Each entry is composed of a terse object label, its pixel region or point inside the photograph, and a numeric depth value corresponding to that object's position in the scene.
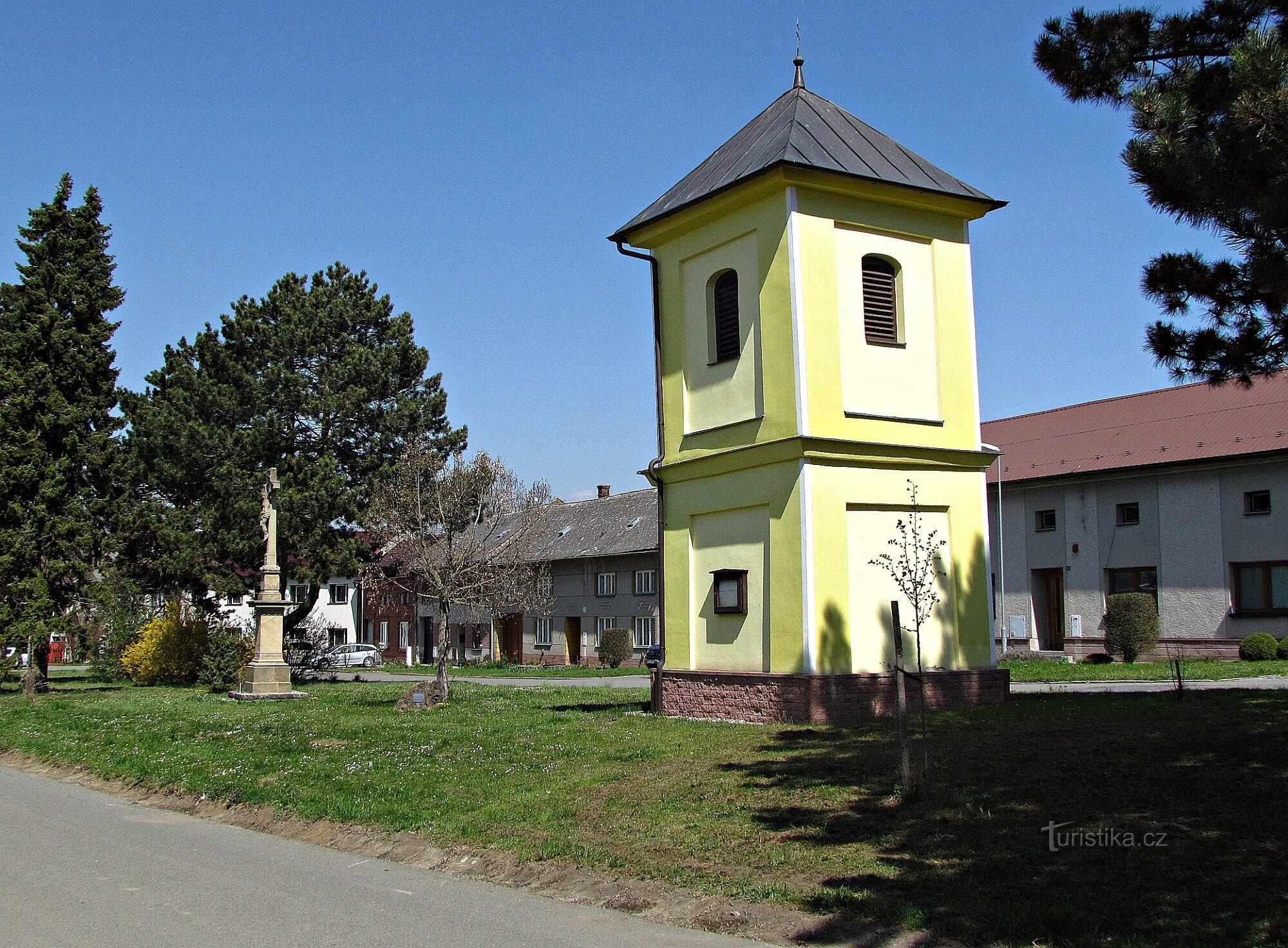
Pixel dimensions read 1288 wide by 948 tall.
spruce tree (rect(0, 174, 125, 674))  30.03
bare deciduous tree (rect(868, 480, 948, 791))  15.21
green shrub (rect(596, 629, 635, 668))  45.72
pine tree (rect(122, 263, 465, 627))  34.41
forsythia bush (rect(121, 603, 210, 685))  33.72
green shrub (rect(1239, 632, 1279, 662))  29.14
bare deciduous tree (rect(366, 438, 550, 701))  22.38
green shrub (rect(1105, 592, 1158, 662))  32.56
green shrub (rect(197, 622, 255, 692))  30.88
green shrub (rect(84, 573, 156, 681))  35.47
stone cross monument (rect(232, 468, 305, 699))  25.27
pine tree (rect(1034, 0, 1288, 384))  7.02
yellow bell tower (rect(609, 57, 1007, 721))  15.21
